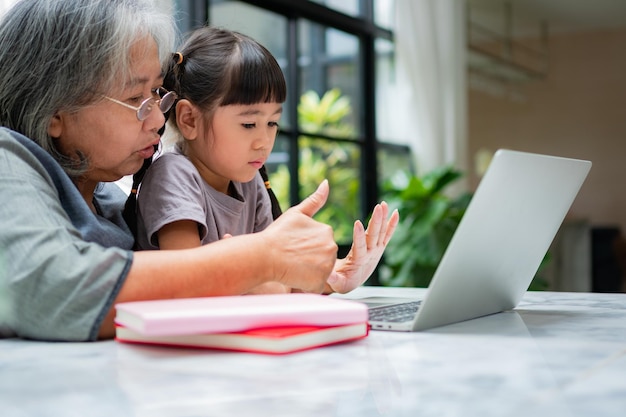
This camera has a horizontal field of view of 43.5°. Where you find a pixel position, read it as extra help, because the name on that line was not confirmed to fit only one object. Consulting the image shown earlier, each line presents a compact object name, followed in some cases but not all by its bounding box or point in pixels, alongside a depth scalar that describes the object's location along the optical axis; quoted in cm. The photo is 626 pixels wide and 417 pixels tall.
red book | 78
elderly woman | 88
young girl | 138
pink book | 77
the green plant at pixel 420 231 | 468
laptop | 88
